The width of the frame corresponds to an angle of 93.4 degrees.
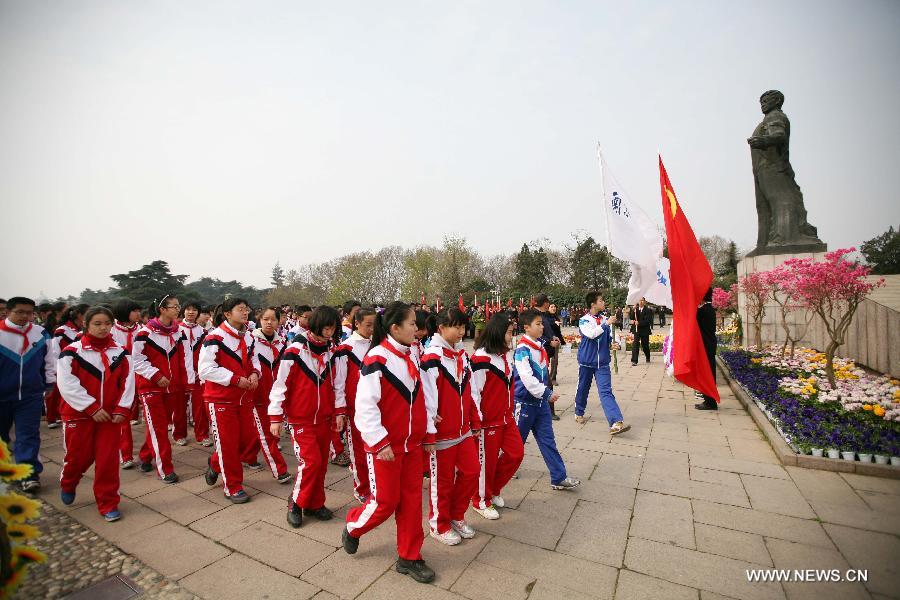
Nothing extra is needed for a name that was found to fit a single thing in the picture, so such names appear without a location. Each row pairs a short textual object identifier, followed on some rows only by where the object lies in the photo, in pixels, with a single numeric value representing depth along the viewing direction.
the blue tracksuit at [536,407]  3.87
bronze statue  10.75
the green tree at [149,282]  35.91
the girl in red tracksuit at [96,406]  3.52
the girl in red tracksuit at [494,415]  3.49
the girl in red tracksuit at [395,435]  2.65
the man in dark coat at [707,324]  7.06
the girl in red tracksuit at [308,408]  3.38
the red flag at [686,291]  4.62
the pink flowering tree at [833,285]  6.07
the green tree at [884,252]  23.01
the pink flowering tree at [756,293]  9.16
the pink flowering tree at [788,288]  7.41
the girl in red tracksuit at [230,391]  3.81
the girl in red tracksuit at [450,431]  3.06
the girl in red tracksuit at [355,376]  3.81
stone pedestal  10.23
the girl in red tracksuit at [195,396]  5.52
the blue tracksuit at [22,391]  4.14
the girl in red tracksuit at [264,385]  4.36
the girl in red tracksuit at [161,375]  4.41
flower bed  4.32
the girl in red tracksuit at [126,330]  4.84
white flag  5.62
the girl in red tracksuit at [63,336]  5.26
